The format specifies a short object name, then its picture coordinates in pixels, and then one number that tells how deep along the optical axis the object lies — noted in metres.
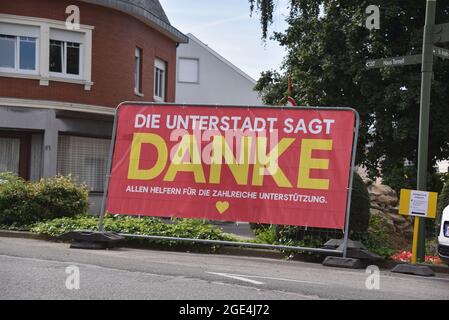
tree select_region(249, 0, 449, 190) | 18.89
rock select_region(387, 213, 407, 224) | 15.49
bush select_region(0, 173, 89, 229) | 13.40
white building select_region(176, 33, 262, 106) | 38.94
